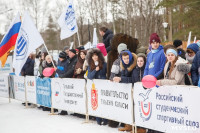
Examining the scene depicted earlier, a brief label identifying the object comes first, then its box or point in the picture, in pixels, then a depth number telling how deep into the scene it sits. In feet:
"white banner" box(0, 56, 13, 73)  56.18
